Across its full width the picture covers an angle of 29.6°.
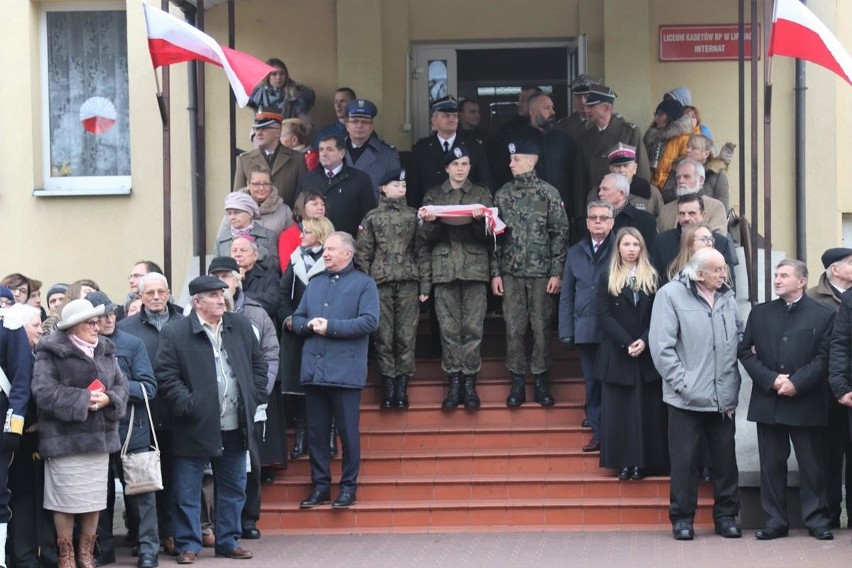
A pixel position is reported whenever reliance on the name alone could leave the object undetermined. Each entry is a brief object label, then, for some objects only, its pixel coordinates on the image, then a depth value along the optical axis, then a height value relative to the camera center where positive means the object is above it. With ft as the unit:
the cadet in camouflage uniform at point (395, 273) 40.65 -1.14
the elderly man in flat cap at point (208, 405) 33.99 -3.71
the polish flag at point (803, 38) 37.65 +4.31
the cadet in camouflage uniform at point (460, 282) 40.50 -1.39
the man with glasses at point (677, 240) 39.24 -0.39
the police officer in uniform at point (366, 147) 44.83 +2.27
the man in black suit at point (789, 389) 35.37 -3.65
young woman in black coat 37.60 -3.42
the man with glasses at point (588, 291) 39.11 -1.60
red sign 50.03 +5.63
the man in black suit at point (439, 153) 44.04 +2.04
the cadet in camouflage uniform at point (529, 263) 40.50 -0.93
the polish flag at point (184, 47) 38.83 +4.44
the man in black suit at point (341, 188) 43.06 +1.08
